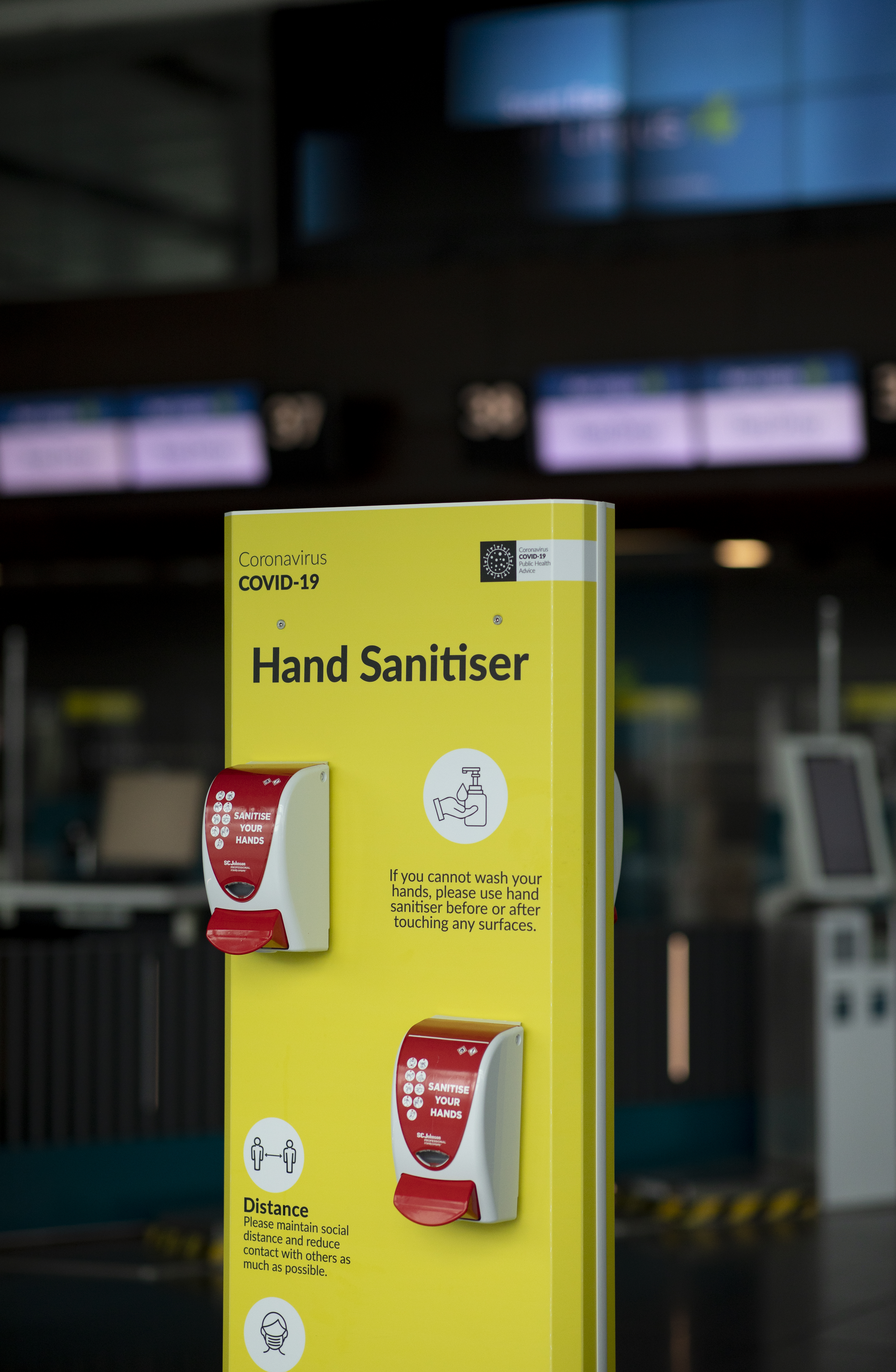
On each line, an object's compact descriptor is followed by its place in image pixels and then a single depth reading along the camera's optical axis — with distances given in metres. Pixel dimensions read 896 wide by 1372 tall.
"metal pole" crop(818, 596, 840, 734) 8.55
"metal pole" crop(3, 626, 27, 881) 7.54
